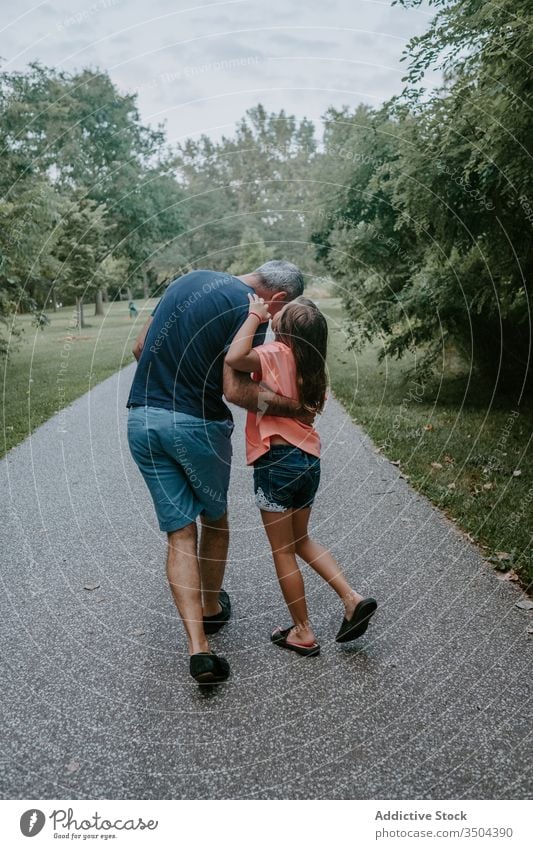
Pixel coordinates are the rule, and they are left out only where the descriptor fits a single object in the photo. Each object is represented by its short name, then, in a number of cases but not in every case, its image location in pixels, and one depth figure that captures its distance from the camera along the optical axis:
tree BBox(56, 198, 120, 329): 21.66
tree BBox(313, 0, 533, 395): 5.38
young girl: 3.17
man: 3.15
